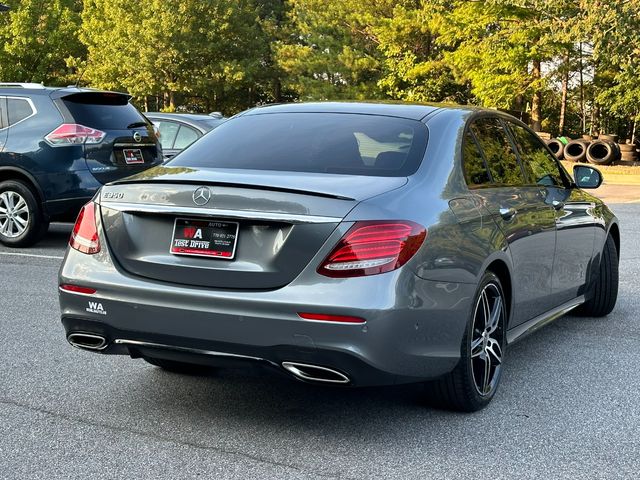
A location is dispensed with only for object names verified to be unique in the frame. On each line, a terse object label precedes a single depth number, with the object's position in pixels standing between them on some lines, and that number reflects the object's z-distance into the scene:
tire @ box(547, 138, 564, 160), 31.42
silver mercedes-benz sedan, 3.86
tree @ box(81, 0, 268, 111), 50.66
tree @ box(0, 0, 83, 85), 57.19
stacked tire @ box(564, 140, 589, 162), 30.64
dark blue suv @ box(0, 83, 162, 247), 10.08
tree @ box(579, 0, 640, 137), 26.69
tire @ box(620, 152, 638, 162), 33.56
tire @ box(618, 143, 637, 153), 33.84
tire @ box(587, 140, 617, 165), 30.03
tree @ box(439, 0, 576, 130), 32.25
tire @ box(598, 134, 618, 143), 32.49
